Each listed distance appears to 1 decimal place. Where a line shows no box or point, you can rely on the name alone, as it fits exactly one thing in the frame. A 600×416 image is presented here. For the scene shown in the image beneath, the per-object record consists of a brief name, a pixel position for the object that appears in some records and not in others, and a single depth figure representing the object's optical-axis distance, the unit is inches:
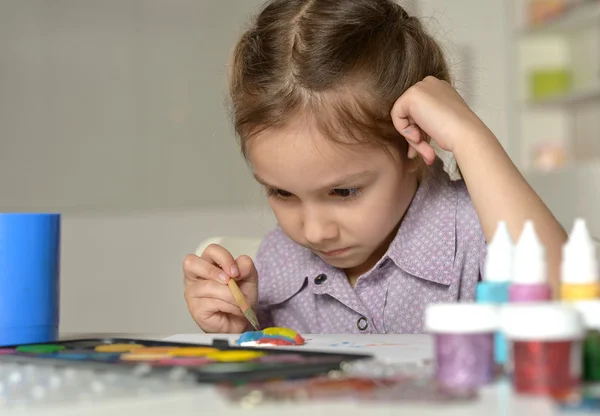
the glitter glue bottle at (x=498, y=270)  35.2
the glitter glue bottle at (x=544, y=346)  30.7
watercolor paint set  34.2
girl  50.5
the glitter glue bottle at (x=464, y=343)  32.1
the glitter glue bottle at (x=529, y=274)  33.3
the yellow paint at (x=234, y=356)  37.0
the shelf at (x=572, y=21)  152.7
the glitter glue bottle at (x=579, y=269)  33.8
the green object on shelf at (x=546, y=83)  166.7
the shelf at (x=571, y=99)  156.5
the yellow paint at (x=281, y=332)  43.8
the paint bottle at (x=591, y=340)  32.6
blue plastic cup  45.8
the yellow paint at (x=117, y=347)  41.2
